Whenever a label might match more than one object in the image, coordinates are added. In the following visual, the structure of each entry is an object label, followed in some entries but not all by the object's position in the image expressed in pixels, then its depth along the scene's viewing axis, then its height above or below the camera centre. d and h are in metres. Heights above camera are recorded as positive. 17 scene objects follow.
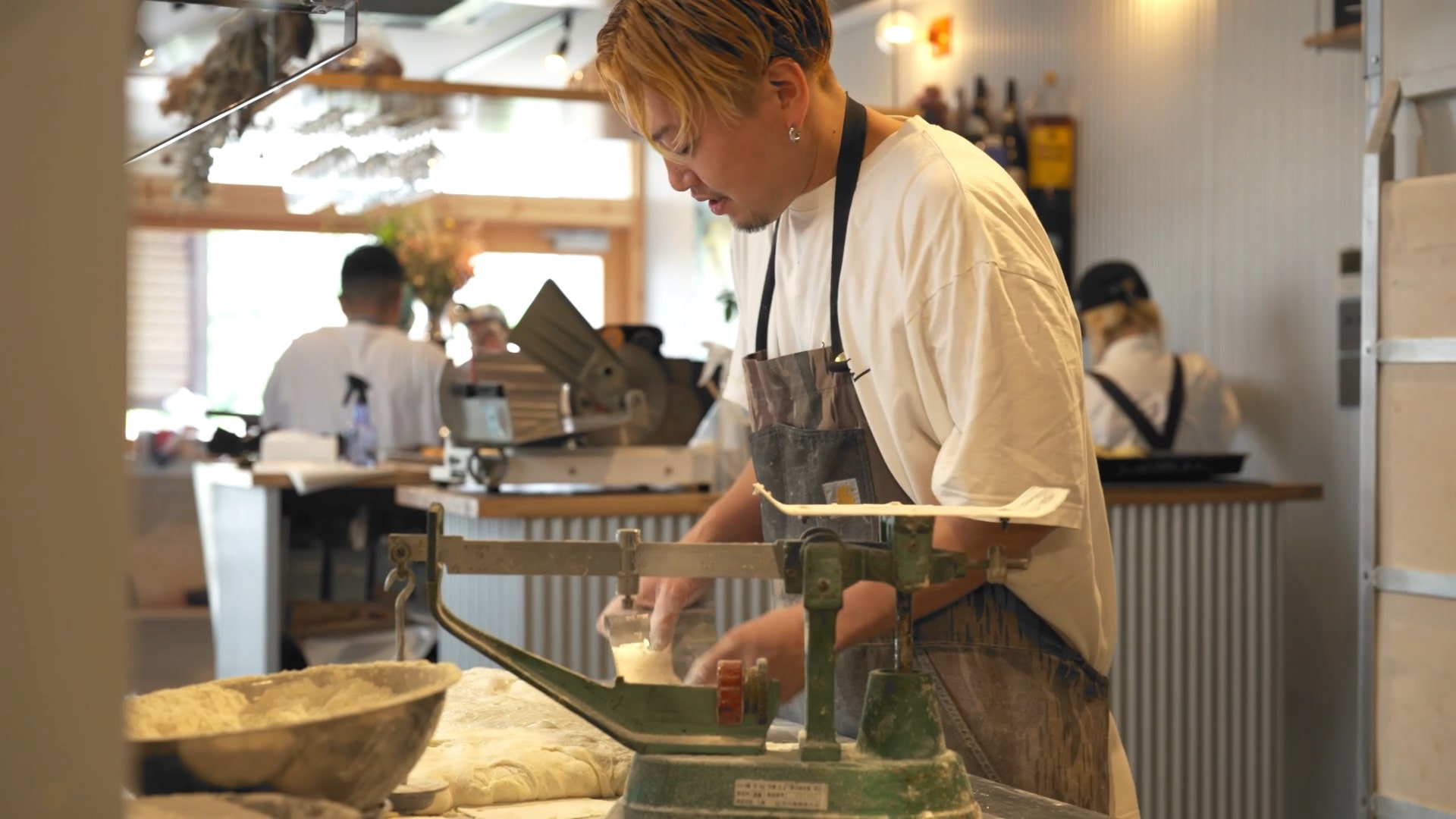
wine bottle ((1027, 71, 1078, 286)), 5.92 +0.91
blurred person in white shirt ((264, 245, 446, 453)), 5.32 +0.09
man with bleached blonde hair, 1.46 +0.04
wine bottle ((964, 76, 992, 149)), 6.14 +1.18
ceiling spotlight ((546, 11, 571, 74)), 7.26 +1.74
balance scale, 1.12 -0.23
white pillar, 0.54 -0.01
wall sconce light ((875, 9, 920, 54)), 6.32 +1.58
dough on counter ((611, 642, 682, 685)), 1.54 -0.28
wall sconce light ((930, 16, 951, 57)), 6.85 +1.67
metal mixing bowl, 0.97 -0.24
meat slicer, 3.42 -0.03
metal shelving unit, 2.95 +0.06
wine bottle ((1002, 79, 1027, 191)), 6.06 +1.07
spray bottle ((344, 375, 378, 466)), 4.71 -0.12
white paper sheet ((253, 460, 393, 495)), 4.14 -0.22
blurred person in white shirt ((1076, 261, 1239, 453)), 4.75 +0.05
